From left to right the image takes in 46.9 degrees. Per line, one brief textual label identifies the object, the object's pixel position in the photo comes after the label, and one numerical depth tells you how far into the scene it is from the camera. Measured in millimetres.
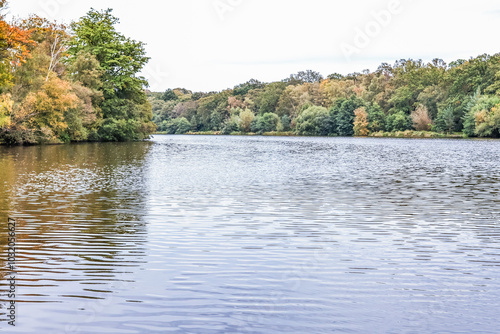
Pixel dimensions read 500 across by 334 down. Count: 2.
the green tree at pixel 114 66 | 72062
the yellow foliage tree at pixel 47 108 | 50938
